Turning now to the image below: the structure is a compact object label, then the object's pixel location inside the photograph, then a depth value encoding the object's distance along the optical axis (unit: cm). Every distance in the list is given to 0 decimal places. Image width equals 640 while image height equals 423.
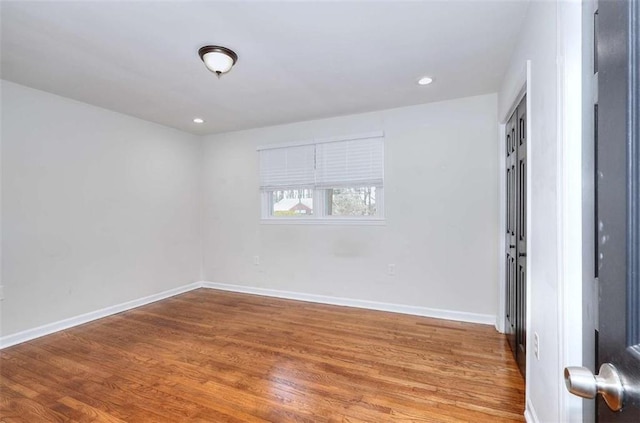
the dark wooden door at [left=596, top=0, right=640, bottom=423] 48
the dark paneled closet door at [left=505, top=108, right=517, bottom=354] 249
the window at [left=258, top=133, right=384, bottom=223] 379
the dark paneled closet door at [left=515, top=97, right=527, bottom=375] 212
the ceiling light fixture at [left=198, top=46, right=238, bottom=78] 221
